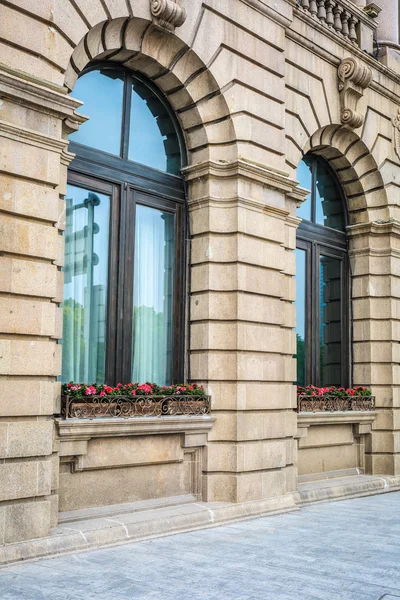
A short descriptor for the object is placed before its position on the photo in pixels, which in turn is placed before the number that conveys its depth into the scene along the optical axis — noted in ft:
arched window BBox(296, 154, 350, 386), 50.75
